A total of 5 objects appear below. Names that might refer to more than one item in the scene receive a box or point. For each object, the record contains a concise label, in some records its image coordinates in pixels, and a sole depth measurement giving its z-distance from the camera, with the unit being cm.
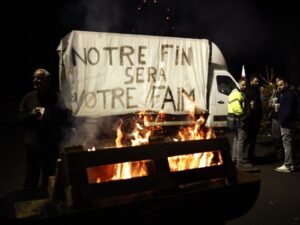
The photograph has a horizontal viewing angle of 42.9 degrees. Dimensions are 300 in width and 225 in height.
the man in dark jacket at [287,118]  774
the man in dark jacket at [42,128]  489
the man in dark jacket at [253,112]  848
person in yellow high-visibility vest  788
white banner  871
